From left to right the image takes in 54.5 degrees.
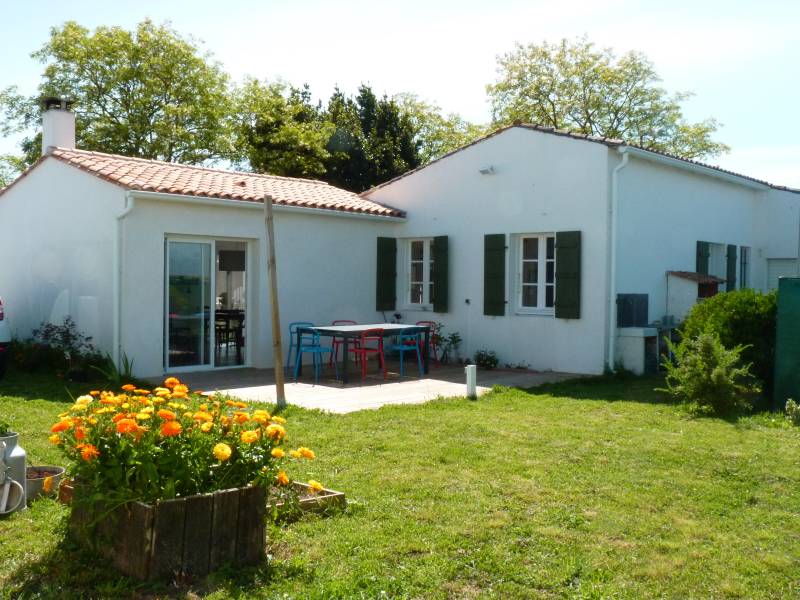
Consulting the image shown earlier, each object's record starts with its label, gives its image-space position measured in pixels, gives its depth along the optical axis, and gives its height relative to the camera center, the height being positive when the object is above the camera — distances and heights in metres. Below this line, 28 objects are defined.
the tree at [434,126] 40.81 +9.08
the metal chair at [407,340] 11.98 -0.80
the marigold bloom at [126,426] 3.70 -0.65
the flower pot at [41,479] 5.09 -1.26
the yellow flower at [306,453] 4.29 -0.89
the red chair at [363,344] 11.42 -0.77
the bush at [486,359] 13.12 -1.10
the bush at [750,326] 9.84 -0.36
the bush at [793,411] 8.23 -1.21
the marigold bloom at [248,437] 3.94 -0.73
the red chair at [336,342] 12.55 -0.83
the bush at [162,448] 3.81 -0.80
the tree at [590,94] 34.78 +9.17
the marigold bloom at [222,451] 3.73 -0.77
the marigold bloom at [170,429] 3.73 -0.66
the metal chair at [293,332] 12.35 -0.64
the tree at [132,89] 29.59 +7.89
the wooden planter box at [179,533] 3.80 -1.22
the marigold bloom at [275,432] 4.21 -0.75
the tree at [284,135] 28.70 +6.02
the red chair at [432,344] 13.93 -0.89
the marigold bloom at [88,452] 3.75 -0.78
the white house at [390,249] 11.53 +0.75
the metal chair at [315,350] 11.37 -0.84
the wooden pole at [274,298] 8.62 -0.06
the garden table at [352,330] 11.11 -0.55
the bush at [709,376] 8.59 -0.89
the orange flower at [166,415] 3.89 -0.62
